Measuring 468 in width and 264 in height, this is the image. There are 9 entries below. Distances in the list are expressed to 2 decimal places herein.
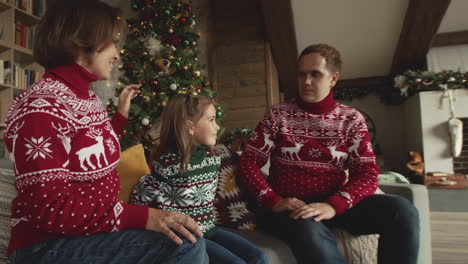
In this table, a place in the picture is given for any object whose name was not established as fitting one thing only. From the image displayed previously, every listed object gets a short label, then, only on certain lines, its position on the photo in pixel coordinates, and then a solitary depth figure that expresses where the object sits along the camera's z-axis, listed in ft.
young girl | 3.71
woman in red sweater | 2.11
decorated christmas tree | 9.43
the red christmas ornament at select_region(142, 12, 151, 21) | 9.86
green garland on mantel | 14.03
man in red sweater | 3.83
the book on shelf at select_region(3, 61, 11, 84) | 9.41
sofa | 4.12
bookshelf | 9.40
